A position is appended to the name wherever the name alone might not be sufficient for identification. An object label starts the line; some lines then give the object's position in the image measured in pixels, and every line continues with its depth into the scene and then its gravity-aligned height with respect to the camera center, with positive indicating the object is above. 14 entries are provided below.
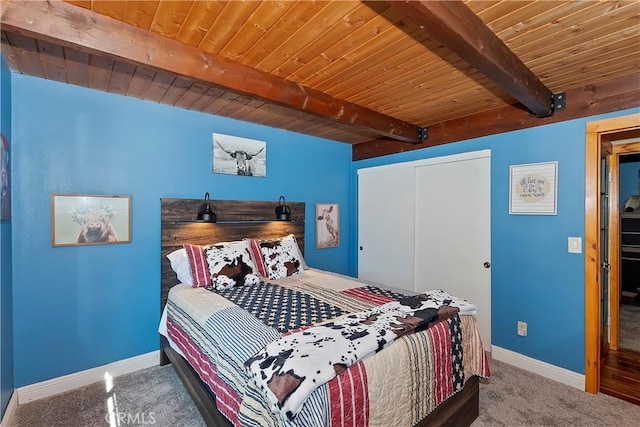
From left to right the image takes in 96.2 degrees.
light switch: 2.38 -0.25
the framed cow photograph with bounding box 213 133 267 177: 3.07 +0.67
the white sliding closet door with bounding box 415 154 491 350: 2.96 -0.17
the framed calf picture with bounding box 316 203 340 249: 3.99 -0.14
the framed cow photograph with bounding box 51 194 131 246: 2.26 -0.03
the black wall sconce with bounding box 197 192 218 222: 2.75 +0.02
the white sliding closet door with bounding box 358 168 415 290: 3.62 -0.14
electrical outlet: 2.67 -1.06
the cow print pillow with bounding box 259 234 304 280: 2.91 -0.45
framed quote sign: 2.53 +0.24
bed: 1.25 -0.77
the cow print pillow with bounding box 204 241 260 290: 2.54 -0.47
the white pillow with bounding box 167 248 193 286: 2.59 -0.46
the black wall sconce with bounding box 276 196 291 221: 3.37 +0.05
